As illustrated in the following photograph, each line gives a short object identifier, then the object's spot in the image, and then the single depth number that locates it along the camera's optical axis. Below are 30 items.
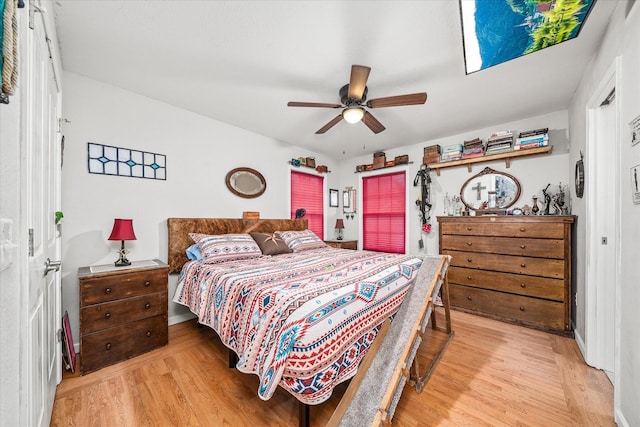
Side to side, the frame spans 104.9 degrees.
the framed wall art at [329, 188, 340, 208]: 5.07
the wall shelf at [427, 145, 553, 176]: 3.00
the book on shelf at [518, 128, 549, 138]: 3.00
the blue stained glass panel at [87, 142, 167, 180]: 2.38
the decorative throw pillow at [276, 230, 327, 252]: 3.40
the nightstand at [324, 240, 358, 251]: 4.52
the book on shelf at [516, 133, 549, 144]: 2.99
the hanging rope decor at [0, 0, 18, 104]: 0.58
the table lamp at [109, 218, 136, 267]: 2.25
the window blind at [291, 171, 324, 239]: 4.39
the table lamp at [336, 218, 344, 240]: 4.88
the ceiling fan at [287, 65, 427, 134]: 1.88
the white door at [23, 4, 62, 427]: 0.98
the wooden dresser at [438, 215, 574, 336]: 2.59
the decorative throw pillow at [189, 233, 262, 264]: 2.60
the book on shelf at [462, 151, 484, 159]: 3.46
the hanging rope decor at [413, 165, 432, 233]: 3.99
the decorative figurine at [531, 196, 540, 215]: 2.95
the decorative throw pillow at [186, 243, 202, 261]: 2.68
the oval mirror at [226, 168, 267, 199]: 3.43
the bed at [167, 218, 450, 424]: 1.27
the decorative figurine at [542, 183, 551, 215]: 2.91
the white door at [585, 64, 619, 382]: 1.94
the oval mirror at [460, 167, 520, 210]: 3.31
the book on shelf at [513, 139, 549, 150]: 2.99
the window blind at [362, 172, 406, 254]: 4.42
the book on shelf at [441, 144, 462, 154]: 3.68
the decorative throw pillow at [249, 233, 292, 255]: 3.07
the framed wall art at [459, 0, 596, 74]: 1.48
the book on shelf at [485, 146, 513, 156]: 3.24
